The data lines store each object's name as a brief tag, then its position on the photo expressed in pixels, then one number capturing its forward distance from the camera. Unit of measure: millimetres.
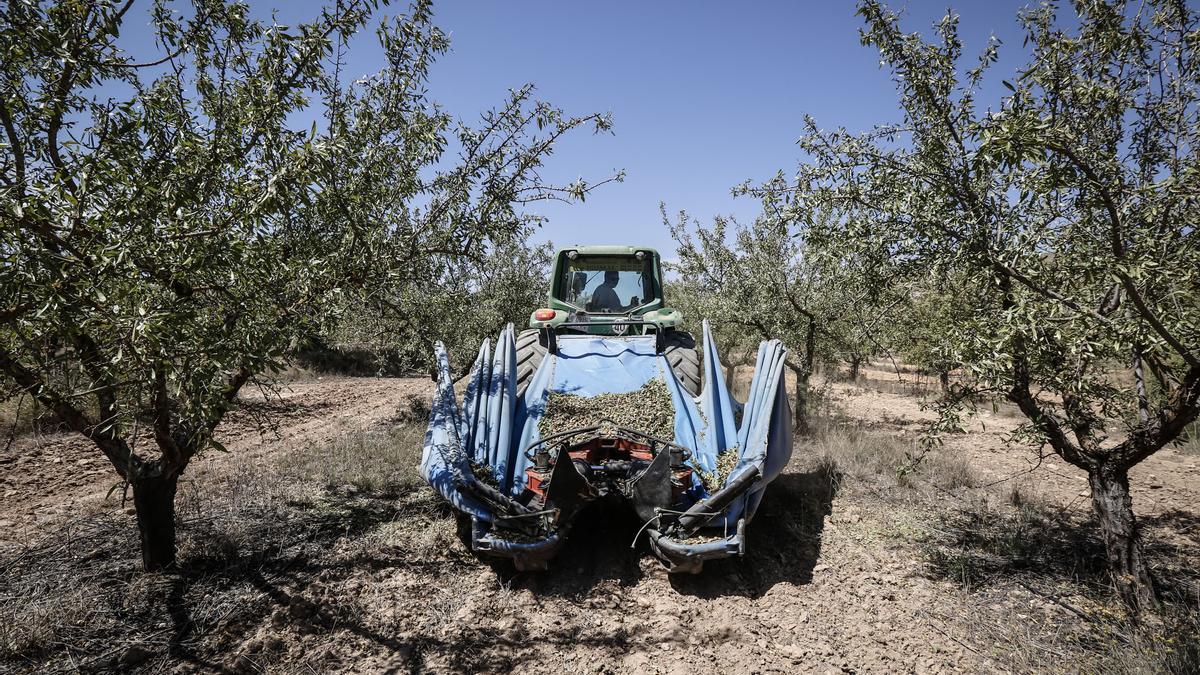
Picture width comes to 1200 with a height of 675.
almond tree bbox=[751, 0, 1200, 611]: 2799
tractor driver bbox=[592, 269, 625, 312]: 6820
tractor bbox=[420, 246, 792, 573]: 3627
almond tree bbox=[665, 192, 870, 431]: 8570
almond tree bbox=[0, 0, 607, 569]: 2174
